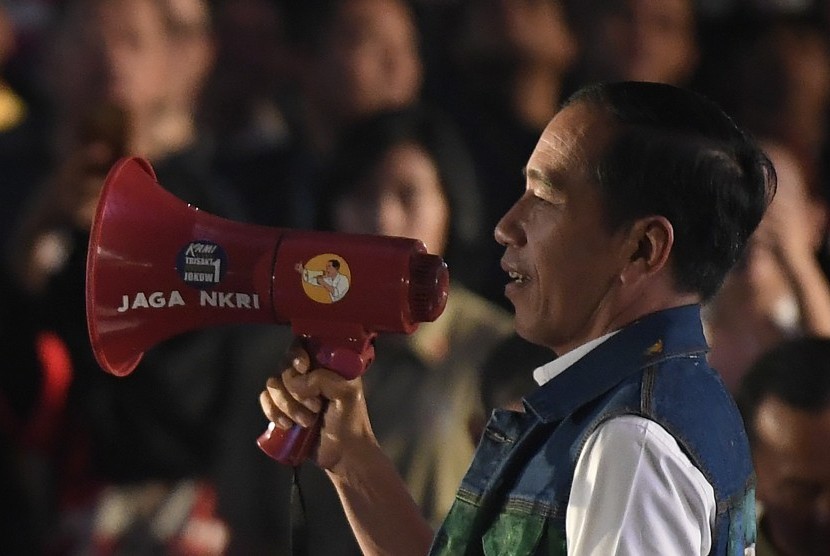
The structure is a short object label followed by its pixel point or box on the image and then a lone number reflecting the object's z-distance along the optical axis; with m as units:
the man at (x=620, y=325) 6.29
